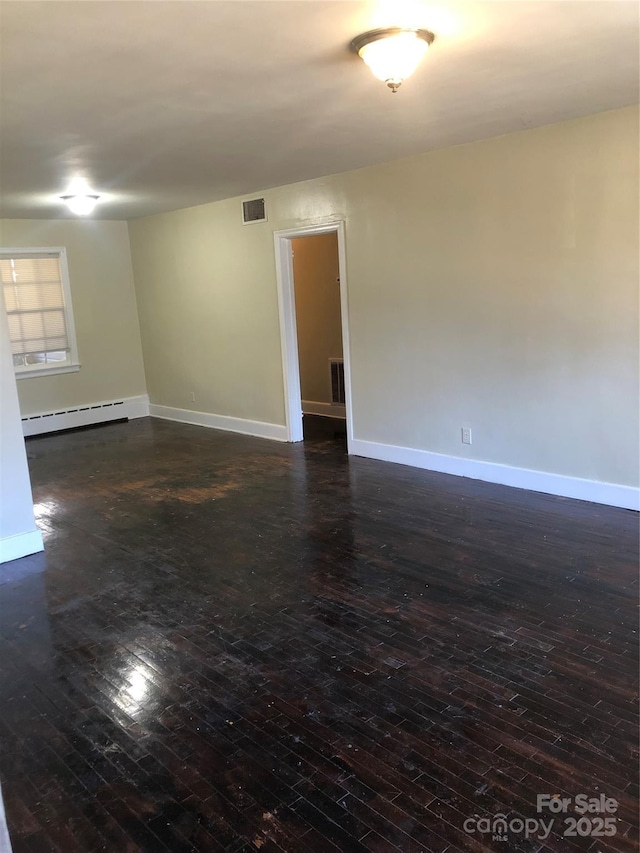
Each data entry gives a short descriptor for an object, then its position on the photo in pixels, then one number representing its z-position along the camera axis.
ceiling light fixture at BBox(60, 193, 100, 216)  5.77
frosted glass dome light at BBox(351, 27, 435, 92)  2.42
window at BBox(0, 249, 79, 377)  7.30
